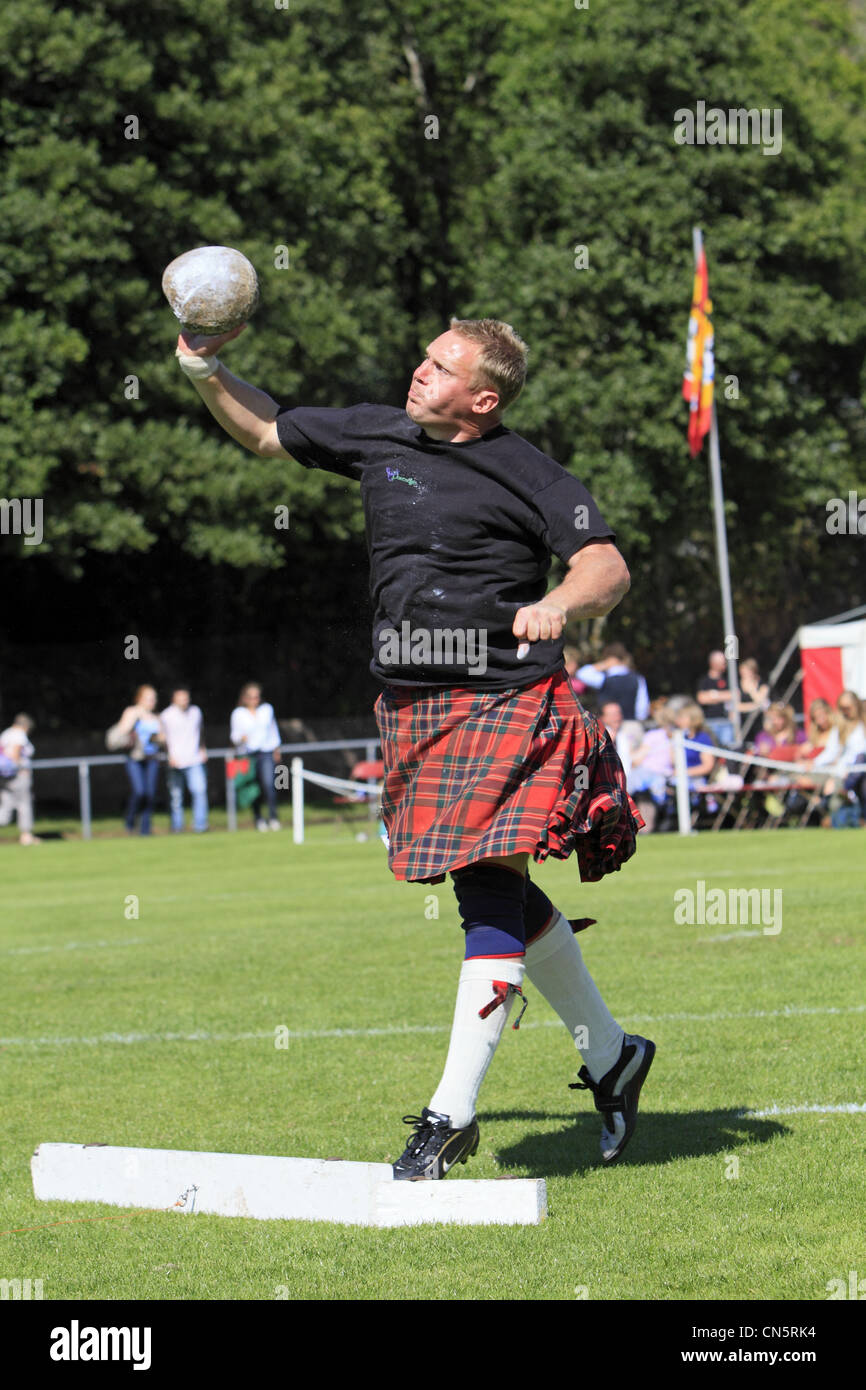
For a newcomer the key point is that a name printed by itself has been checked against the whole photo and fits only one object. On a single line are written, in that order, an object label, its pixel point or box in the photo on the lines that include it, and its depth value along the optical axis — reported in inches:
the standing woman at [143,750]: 786.8
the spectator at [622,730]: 650.2
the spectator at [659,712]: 708.0
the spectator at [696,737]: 682.8
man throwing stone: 150.5
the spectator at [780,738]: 706.8
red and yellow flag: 864.9
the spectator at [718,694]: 804.6
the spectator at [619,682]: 659.4
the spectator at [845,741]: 665.6
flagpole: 792.3
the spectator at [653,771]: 666.8
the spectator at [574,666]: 704.2
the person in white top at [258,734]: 786.2
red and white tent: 828.0
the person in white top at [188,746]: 787.4
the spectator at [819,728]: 689.0
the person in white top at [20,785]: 794.2
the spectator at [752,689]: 801.6
